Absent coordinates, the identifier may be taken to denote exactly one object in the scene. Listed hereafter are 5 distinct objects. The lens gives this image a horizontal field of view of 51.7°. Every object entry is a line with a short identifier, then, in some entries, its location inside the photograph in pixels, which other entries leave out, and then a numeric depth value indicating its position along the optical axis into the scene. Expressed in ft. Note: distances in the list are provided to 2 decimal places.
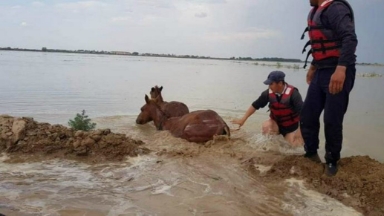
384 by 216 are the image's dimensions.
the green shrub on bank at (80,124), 25.20
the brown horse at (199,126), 24.71
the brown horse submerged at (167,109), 31.35
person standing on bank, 15.74
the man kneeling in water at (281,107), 22.74
